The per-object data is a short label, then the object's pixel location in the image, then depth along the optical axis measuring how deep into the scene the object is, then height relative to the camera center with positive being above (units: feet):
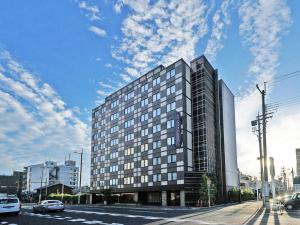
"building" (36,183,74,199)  260.51 -37.91
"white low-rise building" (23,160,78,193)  351.26 -28.02
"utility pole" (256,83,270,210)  68.82 -0.56
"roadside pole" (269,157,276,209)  64.55 -4.19
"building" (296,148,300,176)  333.50 +0.01
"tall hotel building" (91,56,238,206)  124.96 +13.85
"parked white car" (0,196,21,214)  60.30 -13.44
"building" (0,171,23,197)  353.17 -44.43
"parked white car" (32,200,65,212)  70.74 -15.78
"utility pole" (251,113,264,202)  100.32 +15.00
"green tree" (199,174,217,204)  106.39 -15.28
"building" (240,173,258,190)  259.65 -29.95
